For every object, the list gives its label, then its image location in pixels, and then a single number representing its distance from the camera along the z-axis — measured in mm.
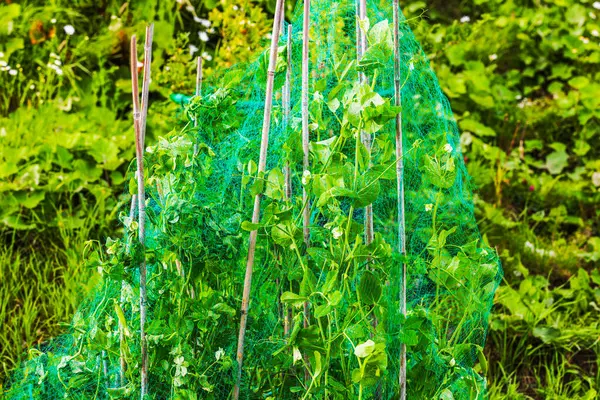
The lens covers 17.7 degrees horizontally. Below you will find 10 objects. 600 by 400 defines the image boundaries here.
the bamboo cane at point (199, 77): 4570
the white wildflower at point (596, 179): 6399
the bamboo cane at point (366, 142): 4326
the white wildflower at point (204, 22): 6746
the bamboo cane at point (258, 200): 4275
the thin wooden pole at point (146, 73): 4213
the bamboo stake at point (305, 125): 4279
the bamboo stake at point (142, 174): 4189
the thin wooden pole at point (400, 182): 4283
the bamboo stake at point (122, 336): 4363
